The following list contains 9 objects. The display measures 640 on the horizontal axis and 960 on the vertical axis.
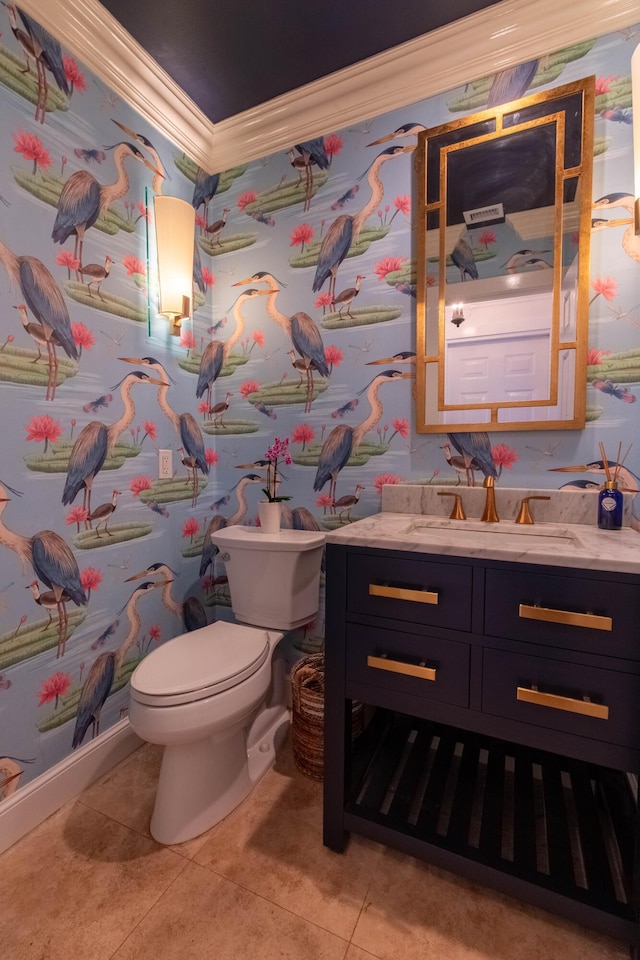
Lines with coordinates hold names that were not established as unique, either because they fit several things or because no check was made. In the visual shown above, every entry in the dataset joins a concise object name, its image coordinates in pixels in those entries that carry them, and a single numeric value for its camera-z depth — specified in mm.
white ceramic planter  1677
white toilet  1172
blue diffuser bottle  1234
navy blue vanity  909
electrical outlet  1722
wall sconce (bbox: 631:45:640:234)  1102
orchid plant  1710
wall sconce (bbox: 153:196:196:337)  1587
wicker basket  1463
